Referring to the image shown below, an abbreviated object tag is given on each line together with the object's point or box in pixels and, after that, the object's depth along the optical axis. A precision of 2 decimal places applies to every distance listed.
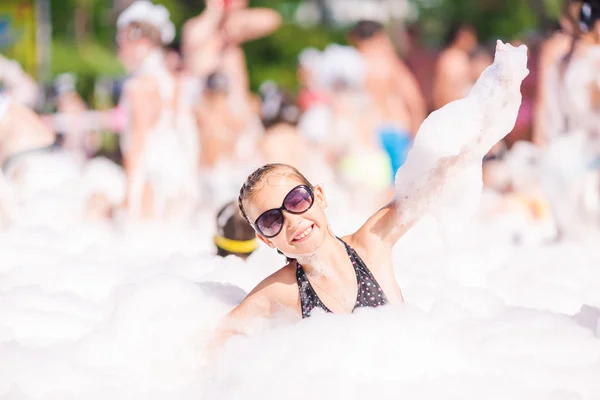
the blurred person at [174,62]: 15.57
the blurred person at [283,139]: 12.15
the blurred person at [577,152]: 8.83
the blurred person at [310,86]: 17.21
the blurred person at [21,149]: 10.19
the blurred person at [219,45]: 13.98
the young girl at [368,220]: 4.81
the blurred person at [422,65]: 20.91
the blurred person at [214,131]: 13.11
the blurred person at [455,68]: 15.83
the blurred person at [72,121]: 17.85
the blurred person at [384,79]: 14.82
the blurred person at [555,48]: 8.42
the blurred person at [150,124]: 10.95
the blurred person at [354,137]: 13.11
